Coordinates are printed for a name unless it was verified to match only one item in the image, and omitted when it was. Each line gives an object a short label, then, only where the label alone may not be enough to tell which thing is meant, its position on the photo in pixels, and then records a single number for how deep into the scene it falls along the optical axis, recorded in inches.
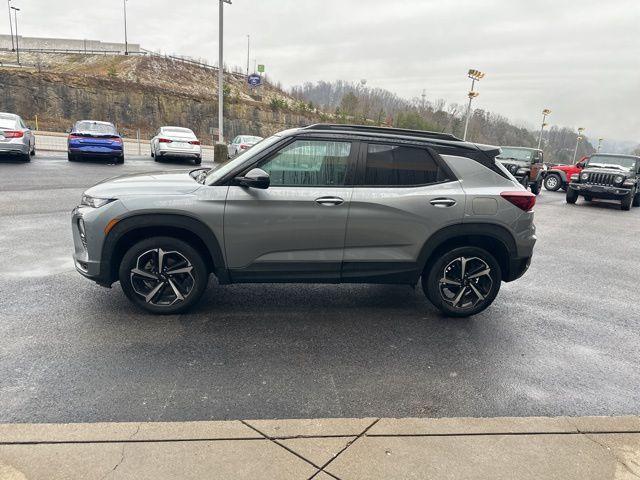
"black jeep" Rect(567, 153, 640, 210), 600.4
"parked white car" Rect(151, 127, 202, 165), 722.2
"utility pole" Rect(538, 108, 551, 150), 1998.0
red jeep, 850.8
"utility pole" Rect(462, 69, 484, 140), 1373.0
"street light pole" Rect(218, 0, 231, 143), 812.0
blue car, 651.5
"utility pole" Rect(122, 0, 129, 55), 2769.7
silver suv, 160.4
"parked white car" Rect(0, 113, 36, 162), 552.1
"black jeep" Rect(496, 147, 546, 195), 706.2
